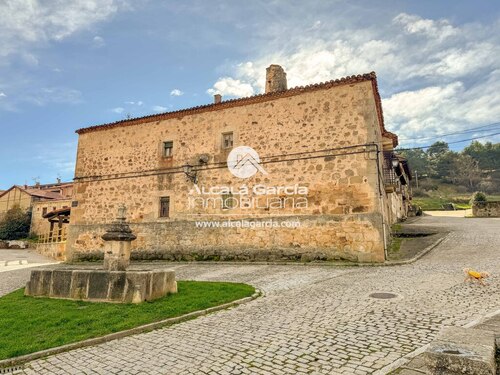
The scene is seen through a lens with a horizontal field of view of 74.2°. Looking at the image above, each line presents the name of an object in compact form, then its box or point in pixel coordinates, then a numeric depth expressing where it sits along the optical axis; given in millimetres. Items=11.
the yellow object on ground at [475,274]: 7079
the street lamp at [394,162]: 14548
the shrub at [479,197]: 30219
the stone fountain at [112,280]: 6883
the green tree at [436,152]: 64562
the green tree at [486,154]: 61750
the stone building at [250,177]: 12203
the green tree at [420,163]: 63659
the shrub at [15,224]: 41188
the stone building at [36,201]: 41594
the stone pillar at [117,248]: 7637
